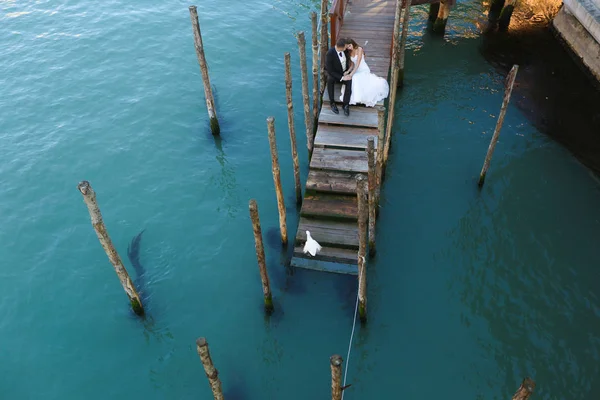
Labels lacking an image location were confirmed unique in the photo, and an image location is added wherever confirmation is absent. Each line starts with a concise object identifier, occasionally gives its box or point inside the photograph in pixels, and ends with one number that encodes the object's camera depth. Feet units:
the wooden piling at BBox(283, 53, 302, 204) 33.81
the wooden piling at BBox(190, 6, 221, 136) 37.75
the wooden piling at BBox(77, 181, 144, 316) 24.86
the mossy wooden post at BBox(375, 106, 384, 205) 30.37
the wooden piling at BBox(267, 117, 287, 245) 30.58
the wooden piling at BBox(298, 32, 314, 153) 35.79
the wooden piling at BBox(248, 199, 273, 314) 25.86
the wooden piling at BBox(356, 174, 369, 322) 24.58
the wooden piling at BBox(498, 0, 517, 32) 58.70
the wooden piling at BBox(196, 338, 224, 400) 19.98
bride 38.47
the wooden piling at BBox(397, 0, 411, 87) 43.93
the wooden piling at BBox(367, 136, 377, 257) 27.76
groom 36.27
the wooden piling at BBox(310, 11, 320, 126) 37.60
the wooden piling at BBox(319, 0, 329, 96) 37.51
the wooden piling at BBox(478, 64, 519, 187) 33.81
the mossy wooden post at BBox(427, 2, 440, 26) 60.98
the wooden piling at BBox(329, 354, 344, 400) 19.48
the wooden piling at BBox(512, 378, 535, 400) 17.30
